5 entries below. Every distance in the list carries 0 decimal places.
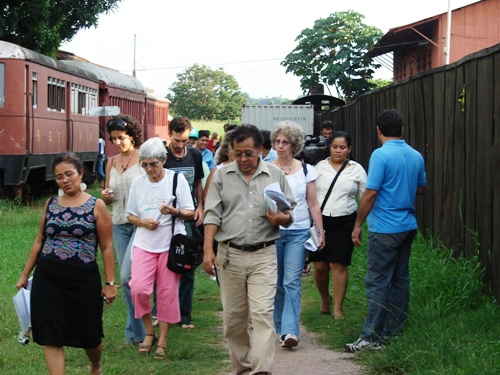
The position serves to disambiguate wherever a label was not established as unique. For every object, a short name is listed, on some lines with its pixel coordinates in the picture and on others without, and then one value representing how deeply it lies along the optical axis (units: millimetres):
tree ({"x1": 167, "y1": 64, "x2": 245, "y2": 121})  102438
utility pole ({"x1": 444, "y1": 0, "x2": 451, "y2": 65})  31258
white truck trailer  29203
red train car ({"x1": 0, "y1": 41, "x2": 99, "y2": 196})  18281
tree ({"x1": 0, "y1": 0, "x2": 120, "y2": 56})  27558
